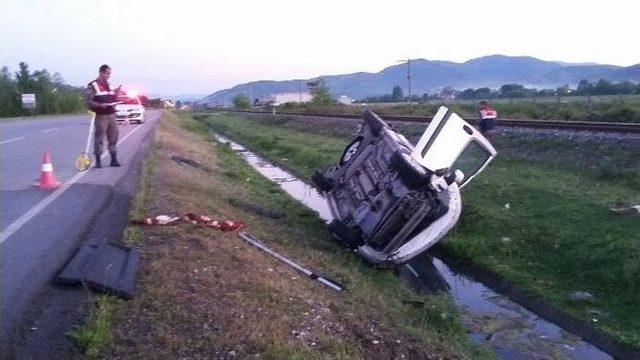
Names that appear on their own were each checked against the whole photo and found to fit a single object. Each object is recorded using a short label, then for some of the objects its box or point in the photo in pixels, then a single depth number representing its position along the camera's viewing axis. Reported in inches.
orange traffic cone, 407.2
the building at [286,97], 4562.0
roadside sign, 2319.1
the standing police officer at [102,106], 480.1
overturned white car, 380.8
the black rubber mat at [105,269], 213.8
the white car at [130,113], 1291.0
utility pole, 1735.7
